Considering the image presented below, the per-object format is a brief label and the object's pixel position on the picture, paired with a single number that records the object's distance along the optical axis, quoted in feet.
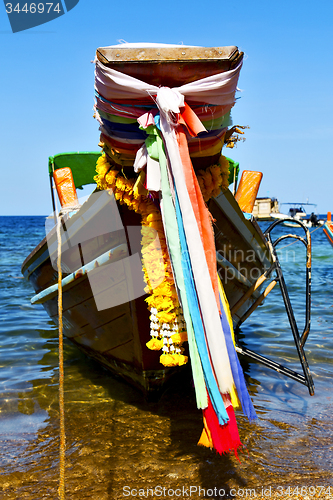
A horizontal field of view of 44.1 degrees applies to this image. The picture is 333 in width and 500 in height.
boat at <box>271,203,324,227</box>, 119.05
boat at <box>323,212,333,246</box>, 22.07
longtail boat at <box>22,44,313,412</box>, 7.55
